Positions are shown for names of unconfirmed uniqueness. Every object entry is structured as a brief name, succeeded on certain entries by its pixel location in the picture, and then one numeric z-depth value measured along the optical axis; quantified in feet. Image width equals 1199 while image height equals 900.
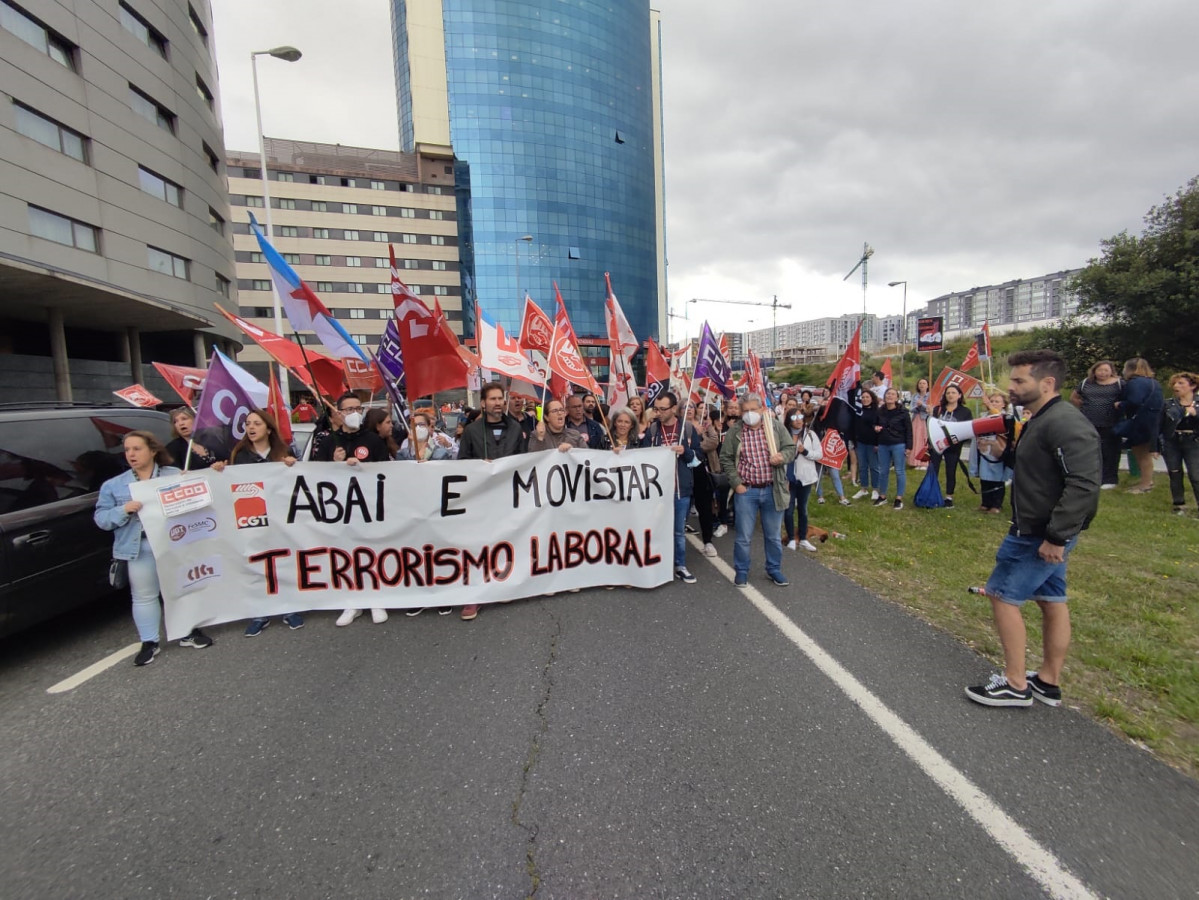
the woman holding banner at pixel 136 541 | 12.66
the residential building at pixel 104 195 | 57.67
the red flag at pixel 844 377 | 27.61
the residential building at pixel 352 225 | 173.58
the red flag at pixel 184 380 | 23.34
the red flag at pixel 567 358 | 19.61
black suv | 11.98
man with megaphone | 9.29
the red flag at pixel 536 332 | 23.50
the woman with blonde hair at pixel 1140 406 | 25.48
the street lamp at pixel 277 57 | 47.52
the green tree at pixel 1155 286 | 58.70
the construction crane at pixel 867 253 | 187.73
